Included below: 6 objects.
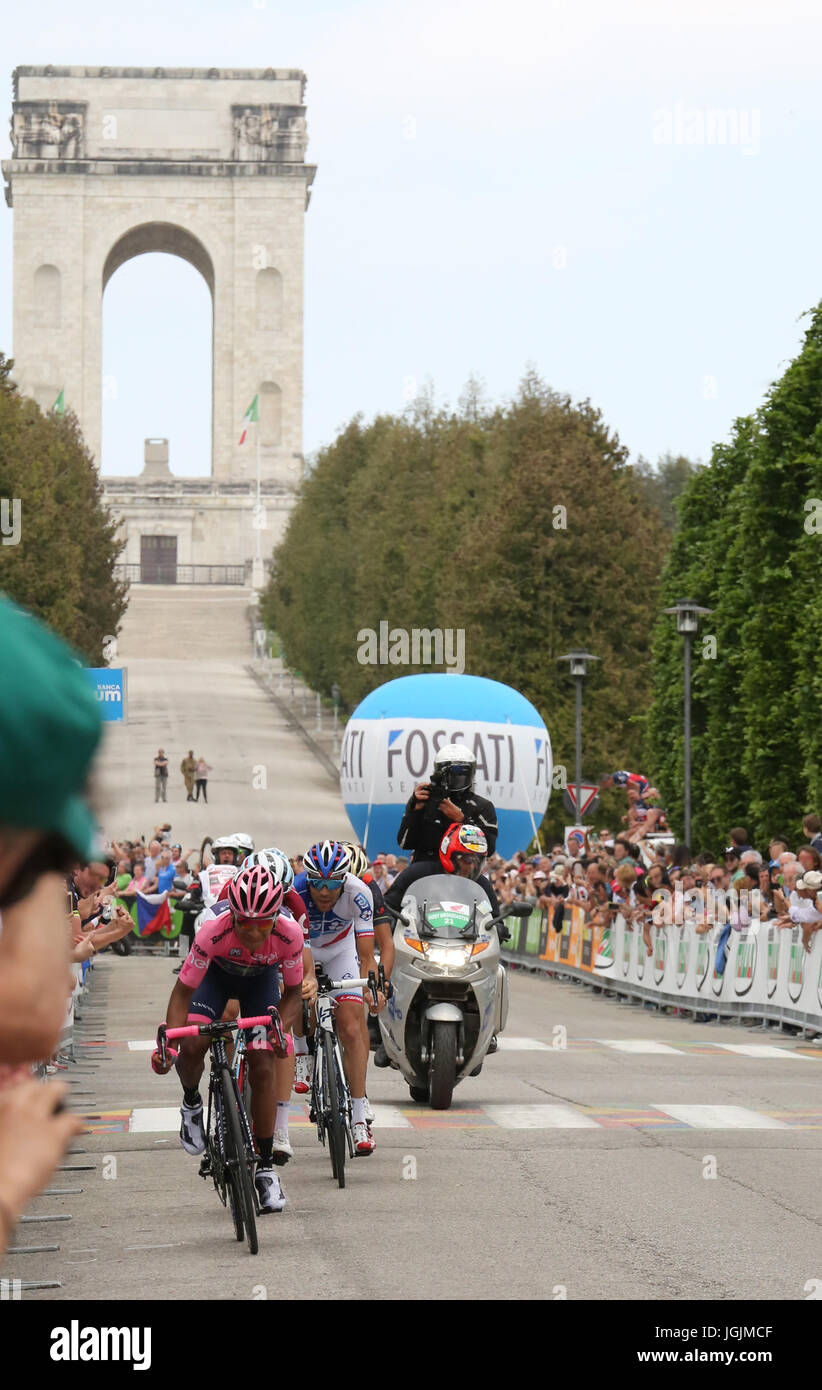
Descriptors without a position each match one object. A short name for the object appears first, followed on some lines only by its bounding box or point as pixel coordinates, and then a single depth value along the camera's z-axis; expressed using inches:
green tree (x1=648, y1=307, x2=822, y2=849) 1355.8
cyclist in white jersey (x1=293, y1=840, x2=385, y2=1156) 494.9
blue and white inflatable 1475.1
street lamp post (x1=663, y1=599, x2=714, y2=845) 1363.2
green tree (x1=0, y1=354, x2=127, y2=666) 2231.8
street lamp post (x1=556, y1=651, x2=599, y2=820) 1843.4
